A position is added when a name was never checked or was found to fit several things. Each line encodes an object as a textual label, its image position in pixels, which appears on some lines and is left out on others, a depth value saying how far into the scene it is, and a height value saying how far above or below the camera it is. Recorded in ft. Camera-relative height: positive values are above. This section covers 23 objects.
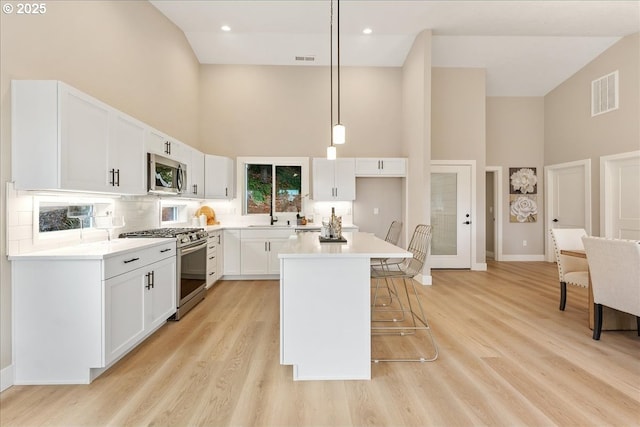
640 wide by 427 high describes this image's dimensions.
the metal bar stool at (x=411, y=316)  7.89 -3.82
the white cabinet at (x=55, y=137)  6.61 +1.76
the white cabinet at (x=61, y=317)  6.59 -2.42
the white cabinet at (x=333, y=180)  17.35 +1.87
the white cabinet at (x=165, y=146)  10.41 +2.60
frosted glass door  18.56 -0.29
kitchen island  6.73 -2.45
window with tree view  18.12 +1.44
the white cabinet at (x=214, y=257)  13.92 -2.32
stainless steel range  10.38 -2.02
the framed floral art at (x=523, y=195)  21.16 +1.20
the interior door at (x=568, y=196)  18.31 +1.02
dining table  9.20 -3.44
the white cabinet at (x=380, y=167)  17.43 +2.66
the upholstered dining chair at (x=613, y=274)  7.63 -1.75
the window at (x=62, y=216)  7.55 -0.15
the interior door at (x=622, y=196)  15.64 +0.87
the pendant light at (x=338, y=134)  9.67 +2.60
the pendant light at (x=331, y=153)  11.24 +2.29
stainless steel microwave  10.27 +1.41
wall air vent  16.56 +6.93
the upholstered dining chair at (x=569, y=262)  10.34 -1.96
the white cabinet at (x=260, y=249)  15.90 -2.07
